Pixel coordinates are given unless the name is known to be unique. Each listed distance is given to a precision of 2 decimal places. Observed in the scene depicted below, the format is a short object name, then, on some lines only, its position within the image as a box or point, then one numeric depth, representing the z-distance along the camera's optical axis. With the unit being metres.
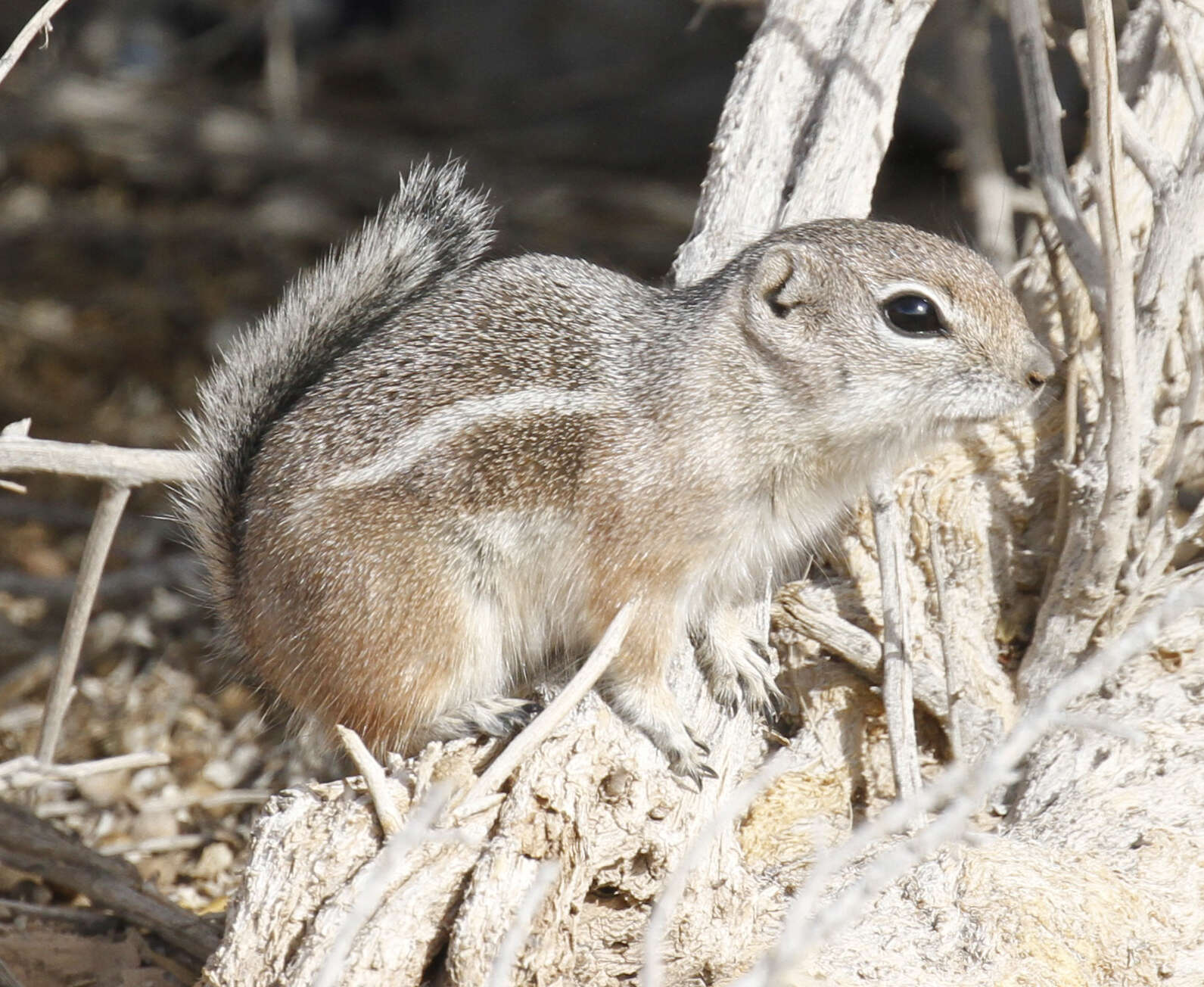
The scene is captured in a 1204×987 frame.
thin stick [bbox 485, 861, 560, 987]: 3.48
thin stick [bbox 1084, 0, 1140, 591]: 5.25
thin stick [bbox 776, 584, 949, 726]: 6.19
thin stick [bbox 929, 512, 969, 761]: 6.04
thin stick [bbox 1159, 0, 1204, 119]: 5.60
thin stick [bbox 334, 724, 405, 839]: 5.06
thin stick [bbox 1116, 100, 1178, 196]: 5.77
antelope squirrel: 6.01
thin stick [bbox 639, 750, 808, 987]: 3.43
